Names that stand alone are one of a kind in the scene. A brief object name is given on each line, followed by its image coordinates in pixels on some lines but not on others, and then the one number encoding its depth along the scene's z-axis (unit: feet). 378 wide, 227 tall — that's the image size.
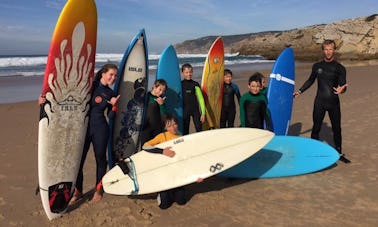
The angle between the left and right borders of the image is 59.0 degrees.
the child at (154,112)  13.03
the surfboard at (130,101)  13.87
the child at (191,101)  15.81
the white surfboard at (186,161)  11.25
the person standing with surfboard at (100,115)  11.41
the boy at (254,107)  14.28
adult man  14.65
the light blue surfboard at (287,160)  13.53
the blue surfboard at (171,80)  16.03
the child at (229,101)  17.81
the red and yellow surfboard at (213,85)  18.17
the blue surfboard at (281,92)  17.99
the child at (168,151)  11.06
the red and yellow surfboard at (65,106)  11.00
